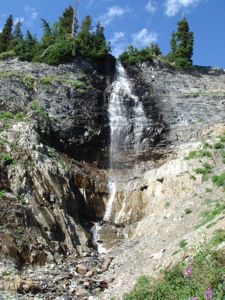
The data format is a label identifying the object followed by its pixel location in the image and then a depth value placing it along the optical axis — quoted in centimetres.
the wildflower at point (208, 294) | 692
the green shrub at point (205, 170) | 2695
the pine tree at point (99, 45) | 4329
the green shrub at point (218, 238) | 1263
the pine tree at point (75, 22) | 5494
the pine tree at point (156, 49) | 5941
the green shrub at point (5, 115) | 2865
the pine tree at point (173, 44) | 5555
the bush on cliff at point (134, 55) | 4547
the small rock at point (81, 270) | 1780
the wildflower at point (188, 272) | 863
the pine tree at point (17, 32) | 6302
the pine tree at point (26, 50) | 4372
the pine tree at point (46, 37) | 4547
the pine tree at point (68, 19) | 5859
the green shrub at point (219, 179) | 2346
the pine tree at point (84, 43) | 4334
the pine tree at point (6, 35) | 5428
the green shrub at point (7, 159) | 2344
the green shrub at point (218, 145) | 3017
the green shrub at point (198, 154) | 2941
